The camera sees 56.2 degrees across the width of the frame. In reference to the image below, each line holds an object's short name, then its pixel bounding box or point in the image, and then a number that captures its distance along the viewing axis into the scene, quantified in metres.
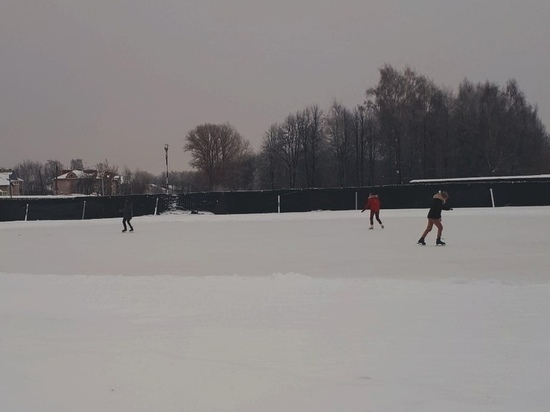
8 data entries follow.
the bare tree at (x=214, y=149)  86.50
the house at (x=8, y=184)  111.06
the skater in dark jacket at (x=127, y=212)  24.27
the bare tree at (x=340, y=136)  73.06
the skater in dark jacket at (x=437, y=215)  15.87
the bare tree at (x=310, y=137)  73.38
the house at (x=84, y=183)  84.44
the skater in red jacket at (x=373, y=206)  22.03
